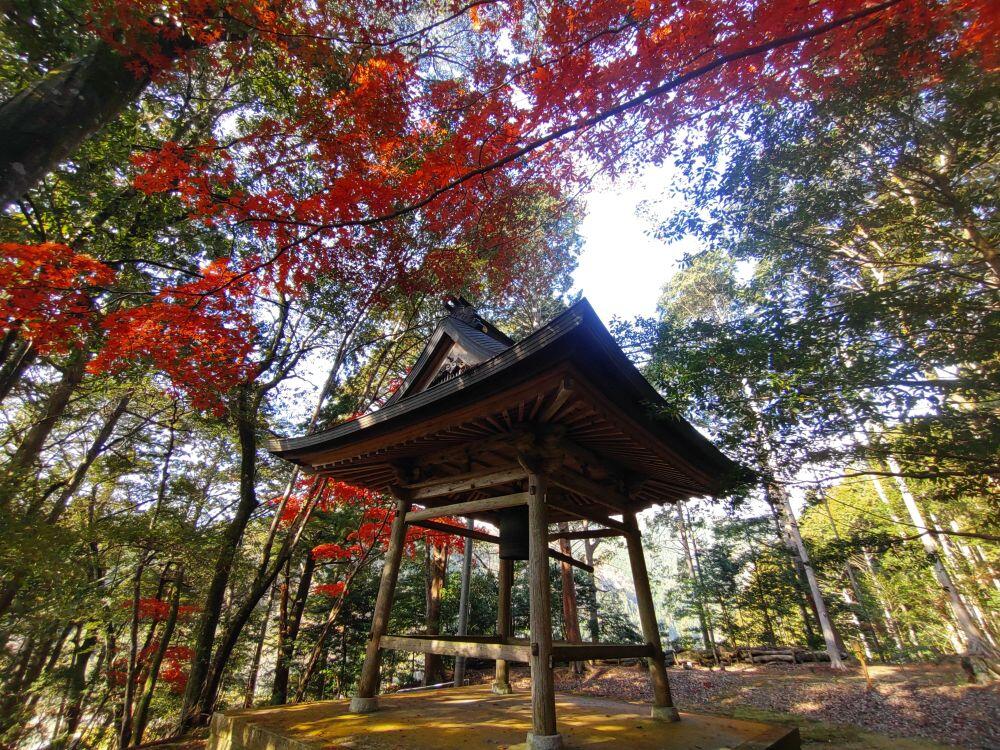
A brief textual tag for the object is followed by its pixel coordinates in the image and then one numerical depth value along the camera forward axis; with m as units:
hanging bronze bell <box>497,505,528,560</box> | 5.51
